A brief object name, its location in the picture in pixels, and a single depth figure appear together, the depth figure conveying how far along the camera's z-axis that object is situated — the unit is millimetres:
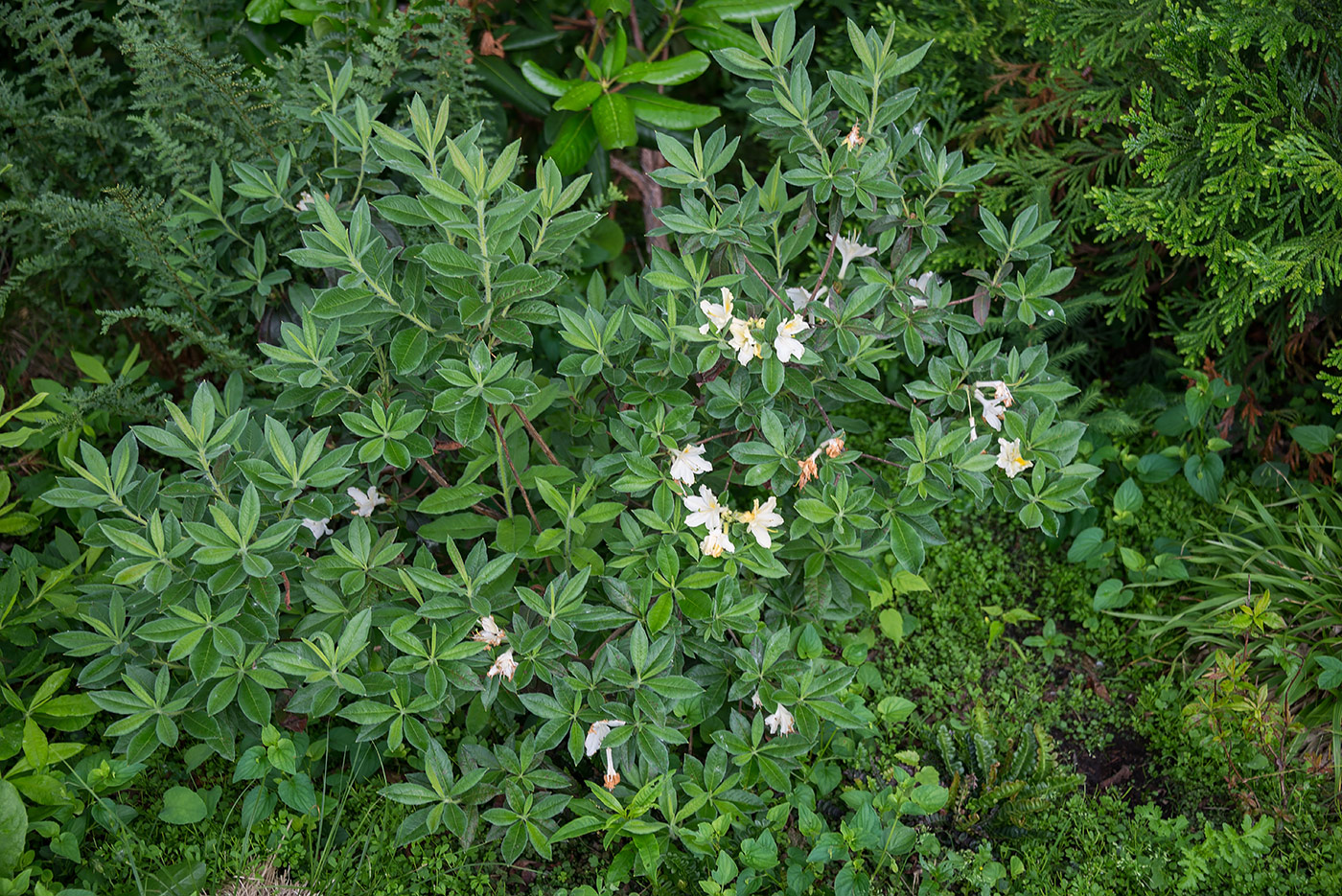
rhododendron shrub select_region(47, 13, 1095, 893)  1907
